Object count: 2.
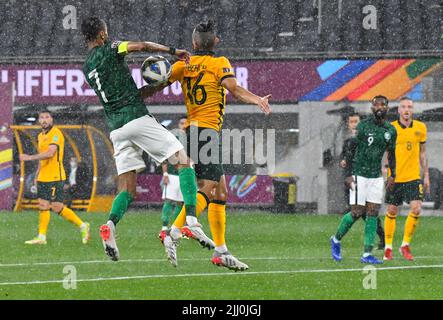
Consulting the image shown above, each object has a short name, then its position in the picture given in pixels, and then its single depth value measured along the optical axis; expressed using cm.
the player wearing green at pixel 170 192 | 1786
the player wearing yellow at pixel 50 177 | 1662
